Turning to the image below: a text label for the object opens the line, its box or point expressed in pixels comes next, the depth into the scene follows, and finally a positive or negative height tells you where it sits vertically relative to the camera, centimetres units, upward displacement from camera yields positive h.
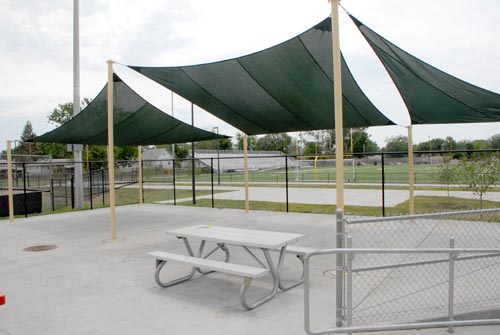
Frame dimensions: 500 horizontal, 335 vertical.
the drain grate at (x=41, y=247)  706 -162
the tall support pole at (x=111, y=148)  687 +30
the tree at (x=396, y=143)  8059 +334
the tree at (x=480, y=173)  978 -46
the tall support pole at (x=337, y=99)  430 +71
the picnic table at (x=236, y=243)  393 -115
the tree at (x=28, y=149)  4810 +220
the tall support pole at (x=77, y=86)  1413 +304
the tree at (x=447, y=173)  1177 -55
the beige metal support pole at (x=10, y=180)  986 -41
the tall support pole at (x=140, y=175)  1276 -45
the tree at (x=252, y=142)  7944 +398
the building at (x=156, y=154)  6694 +159
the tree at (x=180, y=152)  6994 +188
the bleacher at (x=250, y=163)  5104 -34
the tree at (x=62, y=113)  3672 +521
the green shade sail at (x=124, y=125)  770 +92
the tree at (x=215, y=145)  7262 +359
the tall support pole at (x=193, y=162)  1410 -2
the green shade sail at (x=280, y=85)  542 +131
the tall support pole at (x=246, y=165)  1098 -13
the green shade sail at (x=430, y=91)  493 +100
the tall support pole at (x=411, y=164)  837 -16
